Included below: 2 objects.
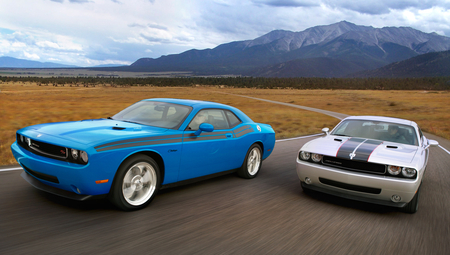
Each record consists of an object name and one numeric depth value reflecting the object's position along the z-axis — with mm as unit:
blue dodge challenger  3961
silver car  4801
